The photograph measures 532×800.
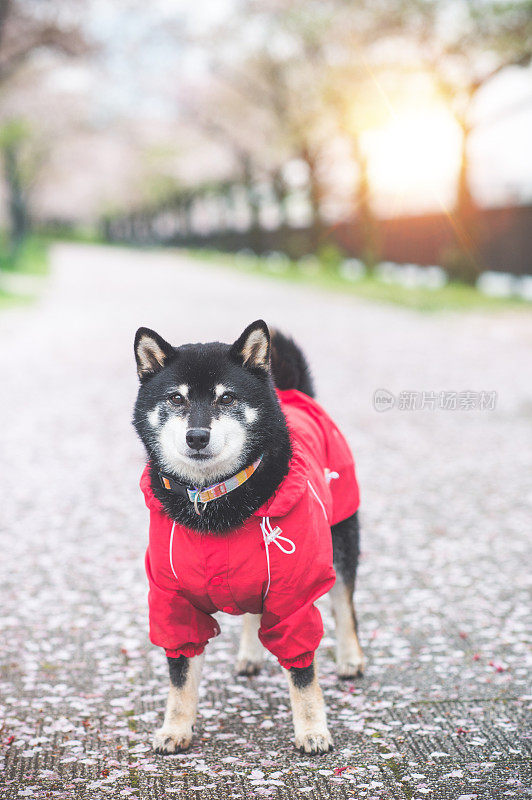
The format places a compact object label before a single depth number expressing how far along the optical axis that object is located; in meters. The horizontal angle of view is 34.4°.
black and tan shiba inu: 2.87
